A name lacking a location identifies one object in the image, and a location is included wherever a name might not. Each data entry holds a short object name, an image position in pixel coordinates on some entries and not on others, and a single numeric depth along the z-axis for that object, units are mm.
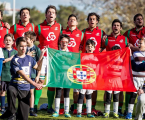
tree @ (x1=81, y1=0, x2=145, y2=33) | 54985
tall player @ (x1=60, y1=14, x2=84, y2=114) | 14953
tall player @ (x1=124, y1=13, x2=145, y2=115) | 15156
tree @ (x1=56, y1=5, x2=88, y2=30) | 107196
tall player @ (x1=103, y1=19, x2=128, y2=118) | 14918
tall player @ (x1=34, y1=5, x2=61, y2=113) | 14684
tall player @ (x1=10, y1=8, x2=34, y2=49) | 14856
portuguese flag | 12879
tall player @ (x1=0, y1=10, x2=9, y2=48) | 14864
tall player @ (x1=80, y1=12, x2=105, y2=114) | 15264
